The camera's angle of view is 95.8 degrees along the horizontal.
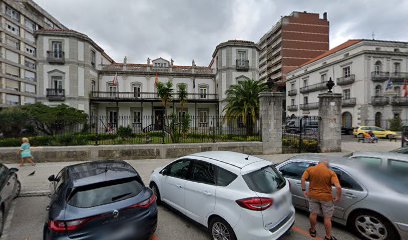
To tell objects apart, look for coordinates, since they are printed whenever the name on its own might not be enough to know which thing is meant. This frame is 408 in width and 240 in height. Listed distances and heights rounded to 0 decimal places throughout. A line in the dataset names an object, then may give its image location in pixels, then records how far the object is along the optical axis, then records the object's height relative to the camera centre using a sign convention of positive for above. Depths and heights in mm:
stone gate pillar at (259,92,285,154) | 10578 -71
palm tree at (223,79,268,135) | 13516 +1363
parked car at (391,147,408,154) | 6568 -1173
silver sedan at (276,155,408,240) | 3105 -1490
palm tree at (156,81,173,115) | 15195 +2403
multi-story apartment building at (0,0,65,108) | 35969 +14727
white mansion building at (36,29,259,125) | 21391 +5652
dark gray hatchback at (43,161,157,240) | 2592 -1345
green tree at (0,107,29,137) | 11604 -102
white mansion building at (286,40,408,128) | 26406 +5906
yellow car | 19117 -1450
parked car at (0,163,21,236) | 3828 -1674
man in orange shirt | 3326 -1367
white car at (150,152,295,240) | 2828 -1327
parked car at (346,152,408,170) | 3857 -934
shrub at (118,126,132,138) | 12452 -902
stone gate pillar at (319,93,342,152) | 10953 -148
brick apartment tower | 47375 +20598
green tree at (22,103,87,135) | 14177 +277
